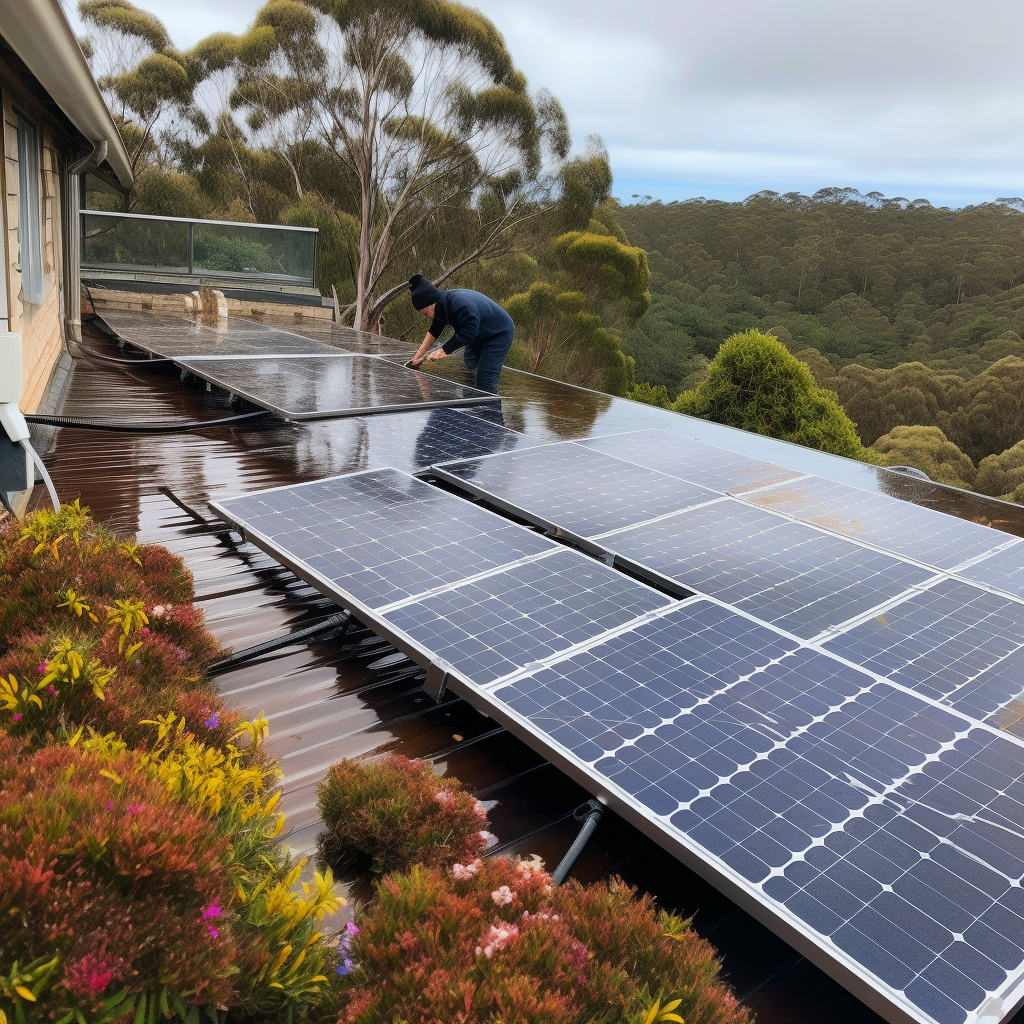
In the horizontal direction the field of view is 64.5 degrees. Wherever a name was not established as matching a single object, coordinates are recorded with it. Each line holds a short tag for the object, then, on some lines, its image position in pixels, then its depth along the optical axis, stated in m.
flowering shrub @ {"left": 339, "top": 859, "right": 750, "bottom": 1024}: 1.46
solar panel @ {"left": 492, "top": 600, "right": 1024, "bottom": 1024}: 1.94
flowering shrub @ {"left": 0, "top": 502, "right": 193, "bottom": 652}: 2.91
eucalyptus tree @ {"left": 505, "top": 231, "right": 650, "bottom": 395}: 36.72
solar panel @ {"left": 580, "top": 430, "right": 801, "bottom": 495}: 6.00
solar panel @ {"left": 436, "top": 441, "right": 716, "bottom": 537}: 4.84
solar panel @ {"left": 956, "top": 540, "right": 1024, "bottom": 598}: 4.36
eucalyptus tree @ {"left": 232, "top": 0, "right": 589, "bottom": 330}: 31.47
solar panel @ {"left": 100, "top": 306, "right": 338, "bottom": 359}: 9.47
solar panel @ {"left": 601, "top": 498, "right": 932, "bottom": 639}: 3.76
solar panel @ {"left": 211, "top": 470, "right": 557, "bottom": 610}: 3.77
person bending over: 9.19
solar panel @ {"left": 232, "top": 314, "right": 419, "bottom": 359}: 12.16
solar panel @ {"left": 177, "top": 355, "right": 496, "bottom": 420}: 7.22
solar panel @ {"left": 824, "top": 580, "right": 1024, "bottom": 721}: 3.13
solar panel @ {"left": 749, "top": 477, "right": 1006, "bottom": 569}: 4.86
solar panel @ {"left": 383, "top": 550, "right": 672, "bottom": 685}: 3.16
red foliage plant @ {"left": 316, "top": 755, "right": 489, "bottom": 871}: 2.37
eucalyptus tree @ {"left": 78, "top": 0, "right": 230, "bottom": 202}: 37.28
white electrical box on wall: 4.22
